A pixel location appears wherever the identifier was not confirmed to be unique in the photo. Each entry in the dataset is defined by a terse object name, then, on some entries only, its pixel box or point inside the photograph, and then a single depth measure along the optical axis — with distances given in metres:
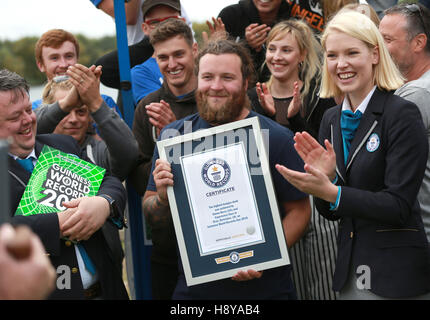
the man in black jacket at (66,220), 2.96
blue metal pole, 4.17
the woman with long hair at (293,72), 3.98
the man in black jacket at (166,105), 3.71
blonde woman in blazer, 2.61
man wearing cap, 4.39
